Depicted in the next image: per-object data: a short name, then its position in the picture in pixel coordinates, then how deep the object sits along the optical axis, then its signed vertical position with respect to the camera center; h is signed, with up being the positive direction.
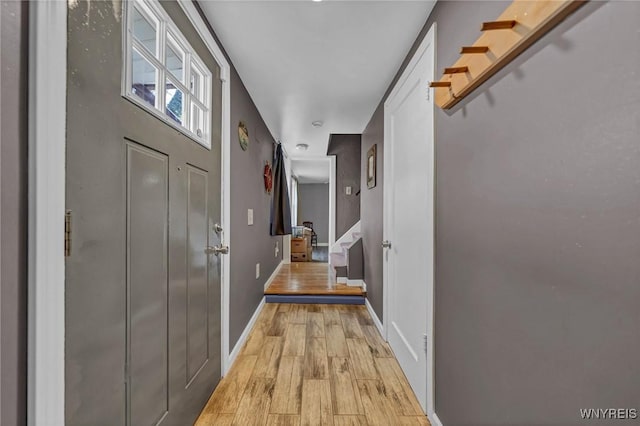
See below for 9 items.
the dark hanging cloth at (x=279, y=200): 3.94 +0.23
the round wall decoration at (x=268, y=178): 3.30 +0.48
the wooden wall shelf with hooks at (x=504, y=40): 0.66 +0.52
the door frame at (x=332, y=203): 4.41 +0.20
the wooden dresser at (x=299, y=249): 5.86 -0.75
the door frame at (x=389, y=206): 1.36 +0.08
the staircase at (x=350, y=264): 3.51 -0.68
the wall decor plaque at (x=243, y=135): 2.17 +0.67
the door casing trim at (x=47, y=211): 0.57 +0.01
